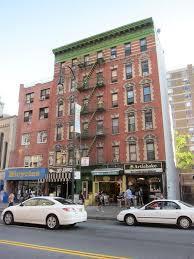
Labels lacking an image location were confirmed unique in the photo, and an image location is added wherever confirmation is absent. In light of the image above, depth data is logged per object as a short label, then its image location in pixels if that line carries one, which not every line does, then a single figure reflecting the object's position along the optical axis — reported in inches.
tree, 1780.3
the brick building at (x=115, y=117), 1050.7
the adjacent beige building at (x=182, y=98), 2910.9
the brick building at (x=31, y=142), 1274.6
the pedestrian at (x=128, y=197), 862.3
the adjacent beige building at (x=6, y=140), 1382.9
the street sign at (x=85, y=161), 909.9
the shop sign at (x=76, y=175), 750.5
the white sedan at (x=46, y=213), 451.8
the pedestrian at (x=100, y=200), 869.2
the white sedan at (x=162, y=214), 490.9
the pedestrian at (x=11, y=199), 842.8
